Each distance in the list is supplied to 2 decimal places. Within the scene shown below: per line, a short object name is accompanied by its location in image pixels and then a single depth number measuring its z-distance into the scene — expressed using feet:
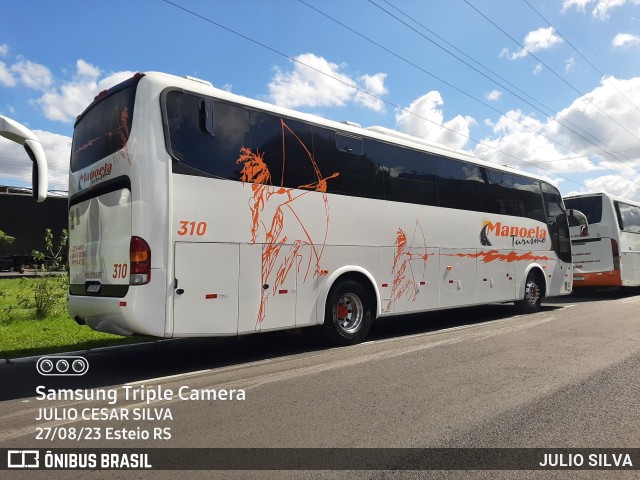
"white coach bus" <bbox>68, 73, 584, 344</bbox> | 20.03
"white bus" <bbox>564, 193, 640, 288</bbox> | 55.72
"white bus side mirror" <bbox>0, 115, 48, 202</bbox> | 19.45
